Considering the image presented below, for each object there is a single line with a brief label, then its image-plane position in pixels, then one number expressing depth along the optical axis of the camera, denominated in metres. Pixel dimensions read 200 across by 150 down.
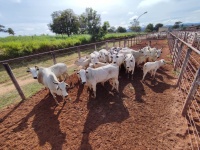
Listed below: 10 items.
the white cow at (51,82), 4.32
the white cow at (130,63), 6.46
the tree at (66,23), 36.53
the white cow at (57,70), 5.34
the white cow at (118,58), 6.71
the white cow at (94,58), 7.04
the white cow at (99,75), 4.83
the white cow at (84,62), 7.28
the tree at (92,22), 26.48
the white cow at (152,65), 6.20
